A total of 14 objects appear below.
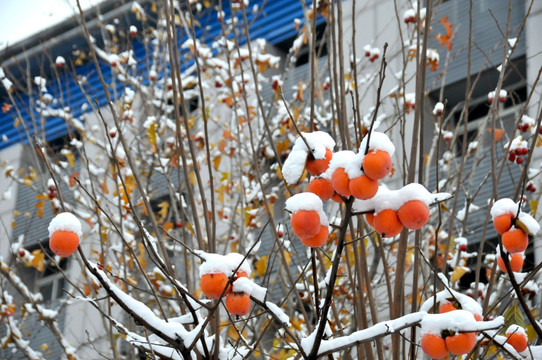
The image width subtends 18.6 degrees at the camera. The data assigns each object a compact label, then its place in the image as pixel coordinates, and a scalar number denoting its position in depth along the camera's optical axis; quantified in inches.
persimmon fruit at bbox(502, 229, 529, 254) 145.0
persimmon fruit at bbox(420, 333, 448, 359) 137.0
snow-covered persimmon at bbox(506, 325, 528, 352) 151.8
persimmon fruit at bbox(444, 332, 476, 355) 136.8
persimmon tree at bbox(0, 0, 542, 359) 136.5
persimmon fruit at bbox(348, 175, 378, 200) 134.0
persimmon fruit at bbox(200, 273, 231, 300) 141.5
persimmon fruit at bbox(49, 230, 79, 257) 143.9
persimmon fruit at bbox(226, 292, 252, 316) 142.1
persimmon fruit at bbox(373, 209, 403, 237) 137.3
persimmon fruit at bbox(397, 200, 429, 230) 136.6
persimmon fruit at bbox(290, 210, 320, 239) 136.2
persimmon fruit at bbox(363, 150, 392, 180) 134.0
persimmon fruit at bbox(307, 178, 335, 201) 139.9
